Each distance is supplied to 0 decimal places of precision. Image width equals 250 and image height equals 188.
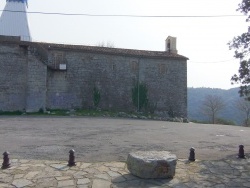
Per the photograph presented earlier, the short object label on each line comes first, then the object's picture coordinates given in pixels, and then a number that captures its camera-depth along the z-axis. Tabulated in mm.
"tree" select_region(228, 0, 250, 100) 10439
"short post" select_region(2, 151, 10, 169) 6973
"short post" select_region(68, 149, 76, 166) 7227
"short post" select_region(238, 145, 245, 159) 8648
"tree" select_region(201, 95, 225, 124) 59909
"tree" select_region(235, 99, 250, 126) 53316
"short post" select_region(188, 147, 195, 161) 8102
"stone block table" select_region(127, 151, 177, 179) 6723
